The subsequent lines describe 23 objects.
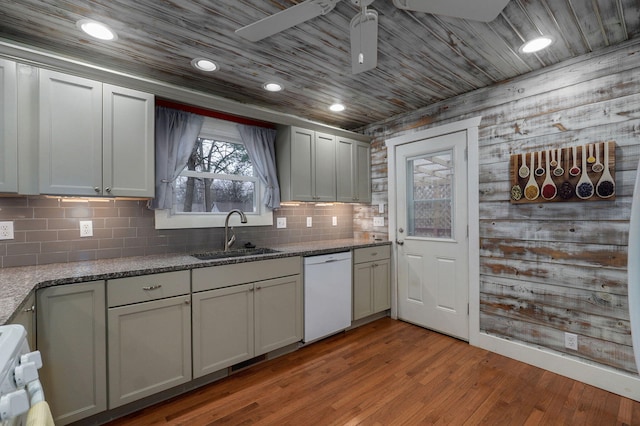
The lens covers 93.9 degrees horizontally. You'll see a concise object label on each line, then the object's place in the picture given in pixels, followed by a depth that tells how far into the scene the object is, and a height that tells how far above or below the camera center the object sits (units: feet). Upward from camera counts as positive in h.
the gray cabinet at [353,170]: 11.79 +1.75
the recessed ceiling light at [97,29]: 5.87 +3.79
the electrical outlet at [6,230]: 6.43 -0.30
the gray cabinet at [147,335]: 6.08 -2.58
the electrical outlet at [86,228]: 7.30 -0.30
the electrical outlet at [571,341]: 7.52 -3.29
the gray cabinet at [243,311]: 7.16 -2.55
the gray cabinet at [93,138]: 6.23 +1.75
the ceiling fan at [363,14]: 4.65 +3.27
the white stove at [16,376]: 2.09 -1.33
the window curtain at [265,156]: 10.14 +2.03
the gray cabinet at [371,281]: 10.69 -2.51
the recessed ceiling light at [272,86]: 8.69 +3.81
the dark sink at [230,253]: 8.51 -1.16
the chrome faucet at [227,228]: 9.03 -0.42
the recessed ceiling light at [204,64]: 7.34 +3.79
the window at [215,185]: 8.95 +0.96
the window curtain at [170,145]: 8.23 +1.98
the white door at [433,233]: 9.77 -0.73
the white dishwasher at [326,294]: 9.27 -2.63
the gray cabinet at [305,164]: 10.41 +1.81
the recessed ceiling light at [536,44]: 6.64 +3.83
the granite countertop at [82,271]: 4.47 -1.14
